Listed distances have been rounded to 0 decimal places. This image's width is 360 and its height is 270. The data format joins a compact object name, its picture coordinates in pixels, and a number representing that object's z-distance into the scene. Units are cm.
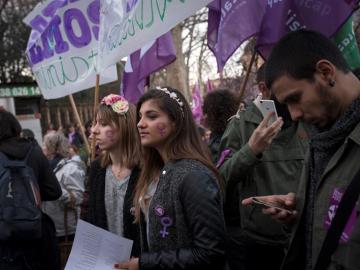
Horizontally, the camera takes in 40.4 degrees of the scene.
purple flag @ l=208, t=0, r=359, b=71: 308
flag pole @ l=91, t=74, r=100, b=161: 352
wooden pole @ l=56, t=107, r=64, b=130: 2347
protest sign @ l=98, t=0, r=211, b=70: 277
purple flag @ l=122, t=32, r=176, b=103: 442
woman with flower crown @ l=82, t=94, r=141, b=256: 276
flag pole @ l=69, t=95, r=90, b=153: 454
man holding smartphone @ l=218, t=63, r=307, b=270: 258
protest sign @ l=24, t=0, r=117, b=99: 431
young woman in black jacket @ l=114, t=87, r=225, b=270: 204
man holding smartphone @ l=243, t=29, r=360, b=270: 143
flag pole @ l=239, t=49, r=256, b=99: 343
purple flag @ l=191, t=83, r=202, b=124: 980
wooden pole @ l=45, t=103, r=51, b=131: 2299
